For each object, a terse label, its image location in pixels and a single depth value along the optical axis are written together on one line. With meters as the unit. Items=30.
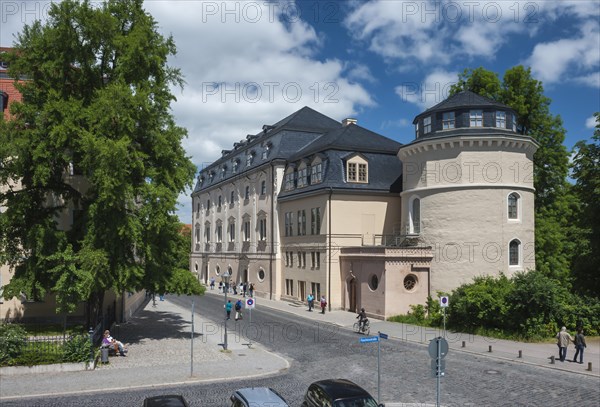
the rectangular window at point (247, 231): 58.58
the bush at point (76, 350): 20.92
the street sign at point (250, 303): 27.21
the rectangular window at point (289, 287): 49.03
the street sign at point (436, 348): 13.35
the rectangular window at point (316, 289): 43.53
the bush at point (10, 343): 20.05
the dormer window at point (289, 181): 49.16
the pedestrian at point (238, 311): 35.70
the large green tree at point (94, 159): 23.92
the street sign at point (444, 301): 27.49
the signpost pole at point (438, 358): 13.35
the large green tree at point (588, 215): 34.41
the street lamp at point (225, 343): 25.47
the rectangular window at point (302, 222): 46.50
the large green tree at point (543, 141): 42.81
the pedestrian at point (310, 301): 41.72
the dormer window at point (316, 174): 43.66
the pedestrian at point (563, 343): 22.62
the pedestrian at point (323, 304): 39.56
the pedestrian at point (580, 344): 22.23
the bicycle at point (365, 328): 30.52
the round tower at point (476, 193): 35.22
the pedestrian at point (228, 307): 31.95
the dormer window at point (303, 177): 46.47
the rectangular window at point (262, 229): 53.81
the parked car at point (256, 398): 12.89
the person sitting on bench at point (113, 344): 22.77
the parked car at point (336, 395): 12.89
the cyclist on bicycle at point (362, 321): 30.39
